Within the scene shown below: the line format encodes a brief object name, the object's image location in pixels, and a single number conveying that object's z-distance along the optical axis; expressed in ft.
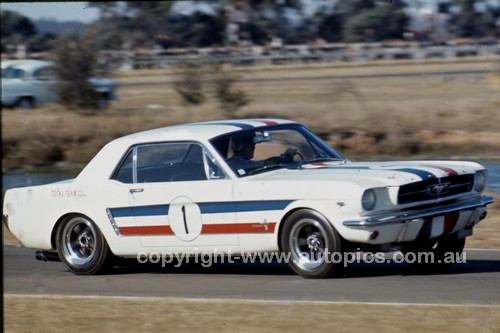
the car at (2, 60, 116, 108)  193.67
